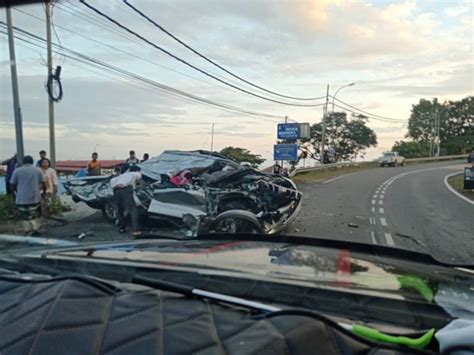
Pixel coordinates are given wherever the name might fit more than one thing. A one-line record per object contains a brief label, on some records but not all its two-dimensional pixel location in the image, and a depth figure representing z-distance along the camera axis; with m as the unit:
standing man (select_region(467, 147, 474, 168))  20.00
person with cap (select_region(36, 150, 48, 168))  11.92
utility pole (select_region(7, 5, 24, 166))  9.86
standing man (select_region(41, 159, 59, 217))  11.69
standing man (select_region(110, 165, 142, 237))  9.77
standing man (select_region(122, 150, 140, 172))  11.23
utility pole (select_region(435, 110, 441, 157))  61.35
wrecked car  8.38
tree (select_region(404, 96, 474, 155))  58.09
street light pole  35.64
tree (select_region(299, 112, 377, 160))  49.78
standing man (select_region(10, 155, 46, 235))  10.24
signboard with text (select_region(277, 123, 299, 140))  20.07
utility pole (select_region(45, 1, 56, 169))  11.32
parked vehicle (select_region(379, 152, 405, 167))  48.19
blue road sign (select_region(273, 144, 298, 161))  17.30
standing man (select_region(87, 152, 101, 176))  13.74
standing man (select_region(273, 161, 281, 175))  12.82
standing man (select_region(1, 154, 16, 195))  12.14
